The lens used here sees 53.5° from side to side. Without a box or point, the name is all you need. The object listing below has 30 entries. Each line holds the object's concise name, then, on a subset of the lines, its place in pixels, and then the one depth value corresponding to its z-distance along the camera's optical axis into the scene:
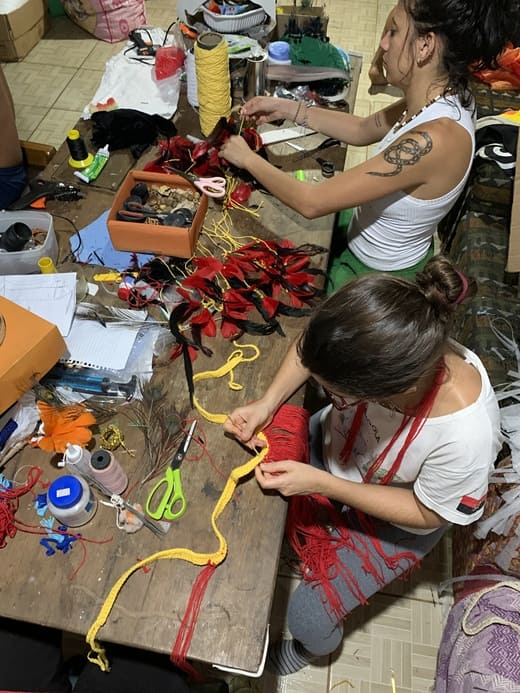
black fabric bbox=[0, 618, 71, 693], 1.18
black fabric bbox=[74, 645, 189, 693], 1.21
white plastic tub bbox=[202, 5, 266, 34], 1.95
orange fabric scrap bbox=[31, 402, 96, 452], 1.12
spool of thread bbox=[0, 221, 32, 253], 1.38
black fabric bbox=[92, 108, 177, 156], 1.77
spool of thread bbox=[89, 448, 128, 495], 1.00
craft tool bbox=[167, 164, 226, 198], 1.55
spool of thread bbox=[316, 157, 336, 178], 1.71
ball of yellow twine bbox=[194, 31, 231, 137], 1.61
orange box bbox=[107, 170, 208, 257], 1.40
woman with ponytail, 1.26
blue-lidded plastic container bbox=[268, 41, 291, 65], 1.94
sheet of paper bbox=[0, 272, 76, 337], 1.31
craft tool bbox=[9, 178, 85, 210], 1.57
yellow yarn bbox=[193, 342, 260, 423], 1.17
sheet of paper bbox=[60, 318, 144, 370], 1.24
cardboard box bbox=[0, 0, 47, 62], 3.58
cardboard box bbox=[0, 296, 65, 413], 1.07
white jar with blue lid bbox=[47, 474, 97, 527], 0.98
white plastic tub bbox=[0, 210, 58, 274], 1.38
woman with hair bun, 0.89
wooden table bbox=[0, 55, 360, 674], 0.90
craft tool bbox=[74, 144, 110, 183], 1.65
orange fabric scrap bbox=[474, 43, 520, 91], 2.72
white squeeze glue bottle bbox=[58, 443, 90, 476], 1.02
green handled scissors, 1.03
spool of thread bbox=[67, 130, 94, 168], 1.64
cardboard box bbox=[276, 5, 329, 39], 2.12
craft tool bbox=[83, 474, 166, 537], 1.01
